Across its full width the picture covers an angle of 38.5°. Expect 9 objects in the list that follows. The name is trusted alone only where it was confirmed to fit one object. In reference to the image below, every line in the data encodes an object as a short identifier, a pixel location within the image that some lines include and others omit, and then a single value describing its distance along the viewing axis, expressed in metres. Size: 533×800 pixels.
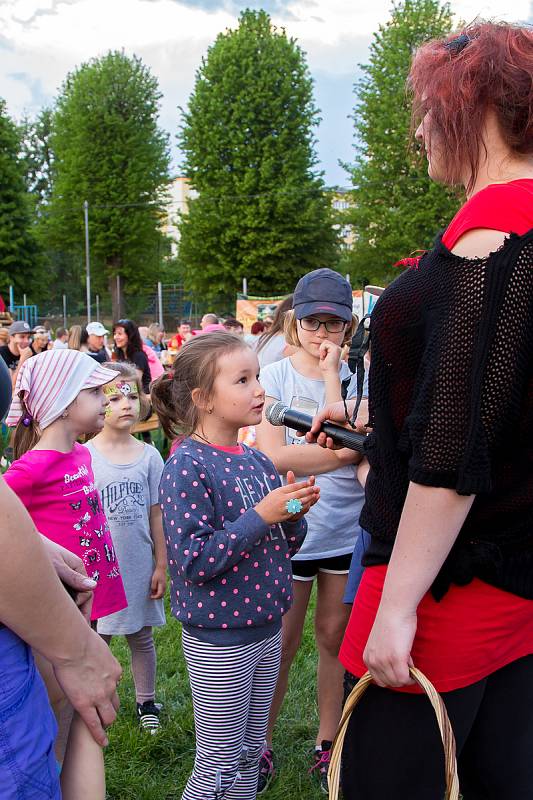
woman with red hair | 1.39
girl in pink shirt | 3.02
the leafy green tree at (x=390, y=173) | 34.88
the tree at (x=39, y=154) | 58.94
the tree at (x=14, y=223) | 43.91
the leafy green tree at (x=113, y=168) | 44.22
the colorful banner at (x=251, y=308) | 21.22
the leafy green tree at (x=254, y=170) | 38.75
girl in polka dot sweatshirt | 2.34
